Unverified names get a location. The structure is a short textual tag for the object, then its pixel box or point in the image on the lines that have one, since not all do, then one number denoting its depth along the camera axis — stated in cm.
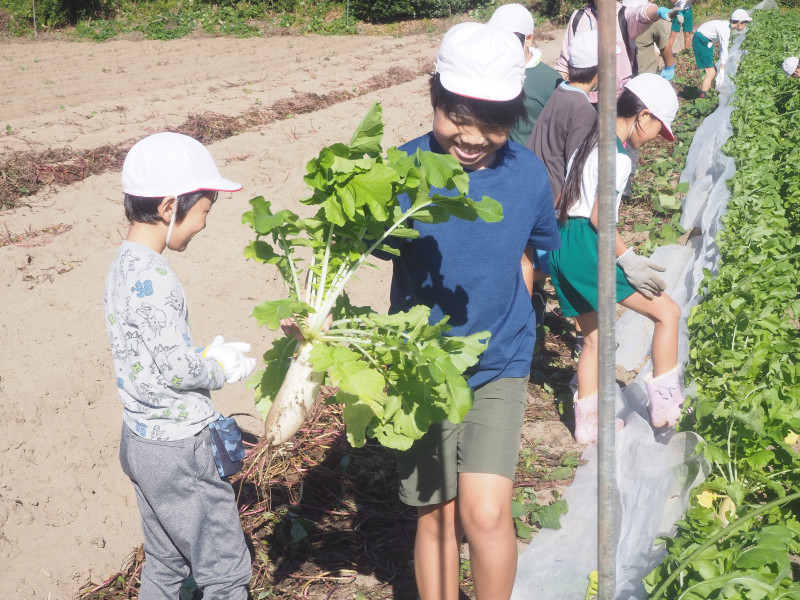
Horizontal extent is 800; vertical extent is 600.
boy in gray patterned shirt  215
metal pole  121
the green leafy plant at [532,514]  323
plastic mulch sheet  268
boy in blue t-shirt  225
